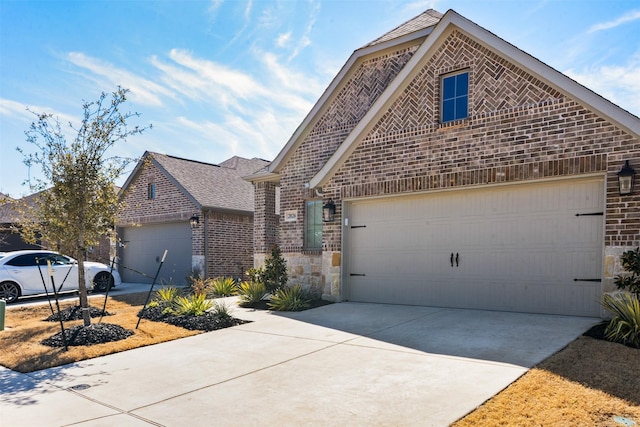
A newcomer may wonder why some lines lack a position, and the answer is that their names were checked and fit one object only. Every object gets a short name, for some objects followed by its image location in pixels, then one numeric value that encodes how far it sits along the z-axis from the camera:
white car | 13.45
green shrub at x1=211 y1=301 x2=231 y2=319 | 9.71
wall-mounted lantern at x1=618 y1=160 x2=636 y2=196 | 7.55
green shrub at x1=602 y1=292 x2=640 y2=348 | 6.32
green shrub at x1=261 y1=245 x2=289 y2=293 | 12.59
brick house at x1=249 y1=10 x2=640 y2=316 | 8.16
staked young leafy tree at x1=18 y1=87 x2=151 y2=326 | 8.06
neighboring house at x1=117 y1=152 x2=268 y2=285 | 17.66
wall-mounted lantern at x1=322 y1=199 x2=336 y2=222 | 11.71
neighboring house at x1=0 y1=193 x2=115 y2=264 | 21.53
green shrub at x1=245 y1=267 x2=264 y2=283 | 12.93
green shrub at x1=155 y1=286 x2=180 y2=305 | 11.15
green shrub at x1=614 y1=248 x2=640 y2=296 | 7.23
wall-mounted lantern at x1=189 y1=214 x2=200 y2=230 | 17.45
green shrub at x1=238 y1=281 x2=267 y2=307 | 11.90
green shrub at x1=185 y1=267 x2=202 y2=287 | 16.97
